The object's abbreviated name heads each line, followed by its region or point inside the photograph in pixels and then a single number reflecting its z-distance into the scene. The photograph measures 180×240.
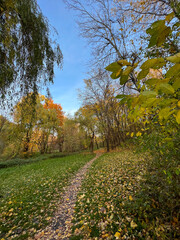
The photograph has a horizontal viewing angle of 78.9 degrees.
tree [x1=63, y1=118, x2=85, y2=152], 20.74
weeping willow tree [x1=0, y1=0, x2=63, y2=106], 2.26
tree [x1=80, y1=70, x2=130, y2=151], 12.73
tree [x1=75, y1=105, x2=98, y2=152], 16.30
